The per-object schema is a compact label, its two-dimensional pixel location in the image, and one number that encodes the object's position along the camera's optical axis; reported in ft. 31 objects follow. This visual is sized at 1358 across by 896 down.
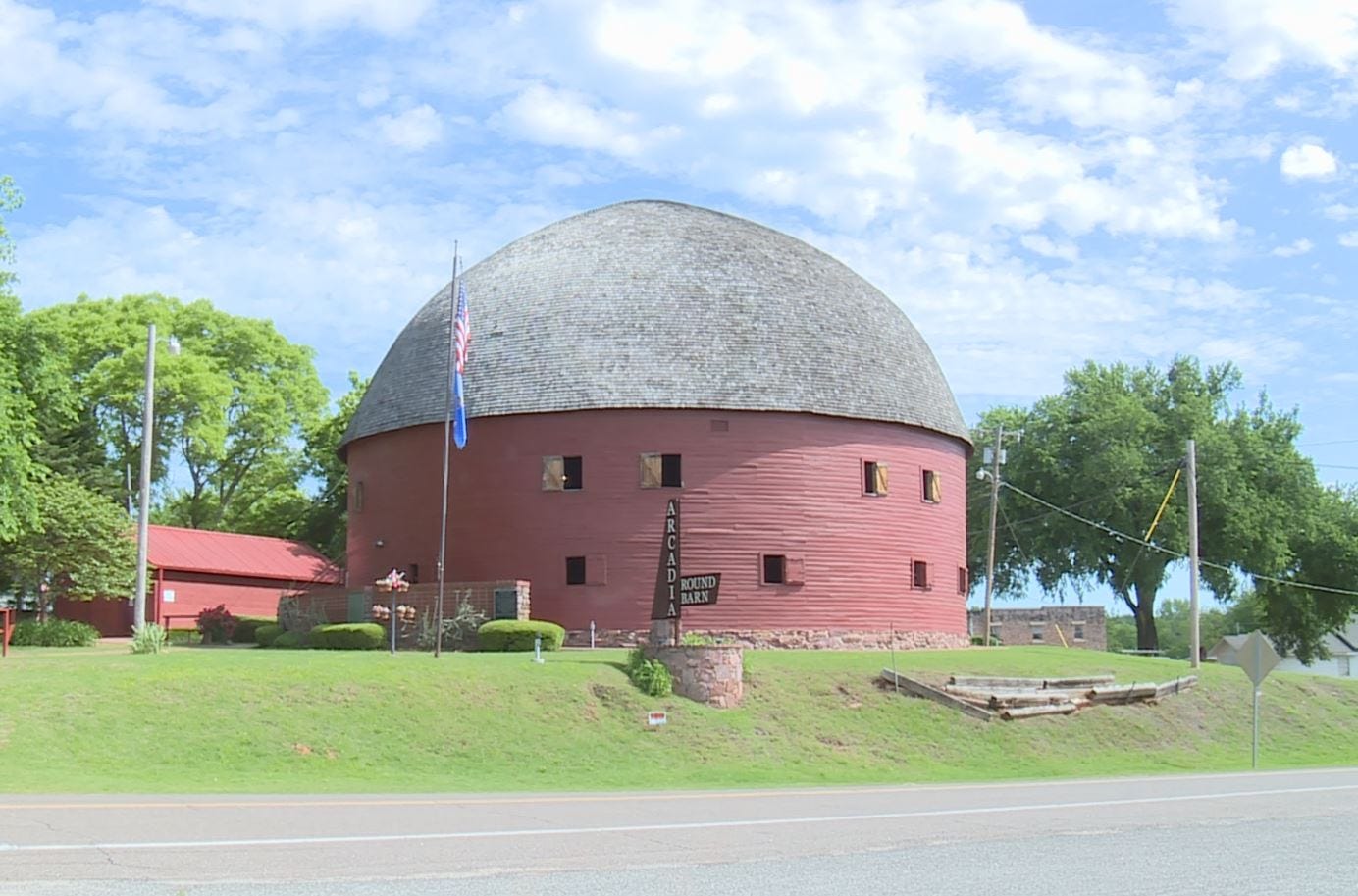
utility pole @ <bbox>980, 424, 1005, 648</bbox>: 158.40
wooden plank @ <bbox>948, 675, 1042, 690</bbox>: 111.24
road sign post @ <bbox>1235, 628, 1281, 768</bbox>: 92.89
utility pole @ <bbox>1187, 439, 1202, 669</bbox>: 135.13
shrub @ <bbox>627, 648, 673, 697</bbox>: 95.71
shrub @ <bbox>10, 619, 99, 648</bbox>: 127.75
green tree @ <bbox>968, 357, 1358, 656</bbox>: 199.00
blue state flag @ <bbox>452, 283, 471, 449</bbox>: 109.40
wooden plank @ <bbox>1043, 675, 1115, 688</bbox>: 115.75
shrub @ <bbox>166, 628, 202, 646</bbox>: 142.38
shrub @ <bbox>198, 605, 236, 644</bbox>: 143.84
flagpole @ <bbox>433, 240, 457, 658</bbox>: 108.06
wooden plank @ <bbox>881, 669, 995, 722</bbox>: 104.78
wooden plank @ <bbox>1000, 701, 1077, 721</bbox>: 105.91
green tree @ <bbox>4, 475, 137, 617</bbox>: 137.59
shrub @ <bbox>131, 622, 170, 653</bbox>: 100.53
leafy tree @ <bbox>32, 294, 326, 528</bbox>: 195.52
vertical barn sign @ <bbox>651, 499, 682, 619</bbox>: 101.60
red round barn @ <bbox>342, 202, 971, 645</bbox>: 126.72
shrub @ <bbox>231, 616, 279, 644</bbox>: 142.72
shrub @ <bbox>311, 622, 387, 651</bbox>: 118.93
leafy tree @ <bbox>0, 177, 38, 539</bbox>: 114.11
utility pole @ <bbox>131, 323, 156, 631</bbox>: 107.04
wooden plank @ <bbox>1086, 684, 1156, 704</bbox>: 114.52
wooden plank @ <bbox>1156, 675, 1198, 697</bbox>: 120.94
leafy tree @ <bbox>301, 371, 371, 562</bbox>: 202.90
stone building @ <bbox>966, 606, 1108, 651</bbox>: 224.94
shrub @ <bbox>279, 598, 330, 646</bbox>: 131.34
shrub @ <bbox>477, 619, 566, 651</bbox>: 113.91
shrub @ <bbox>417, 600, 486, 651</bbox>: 119.85
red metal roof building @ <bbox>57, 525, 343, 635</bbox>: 163.73
